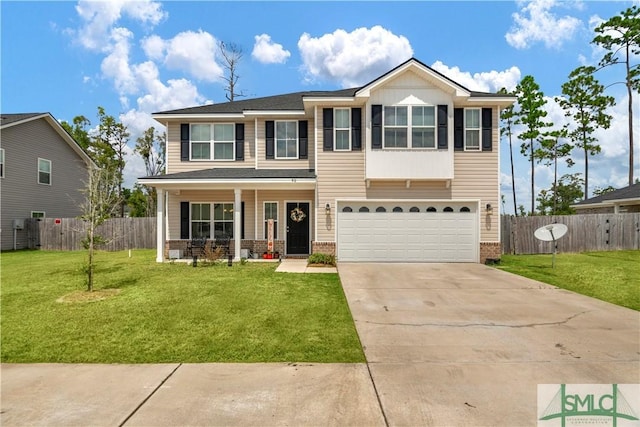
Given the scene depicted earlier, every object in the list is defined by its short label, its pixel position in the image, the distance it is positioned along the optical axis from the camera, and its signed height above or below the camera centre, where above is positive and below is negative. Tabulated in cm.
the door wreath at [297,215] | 1388 +6
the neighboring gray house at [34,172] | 1748 +249
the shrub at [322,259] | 1215 -148
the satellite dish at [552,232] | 1171 -53
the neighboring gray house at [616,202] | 2017 +88
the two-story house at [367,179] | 1270 +137
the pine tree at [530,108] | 2494 +776
